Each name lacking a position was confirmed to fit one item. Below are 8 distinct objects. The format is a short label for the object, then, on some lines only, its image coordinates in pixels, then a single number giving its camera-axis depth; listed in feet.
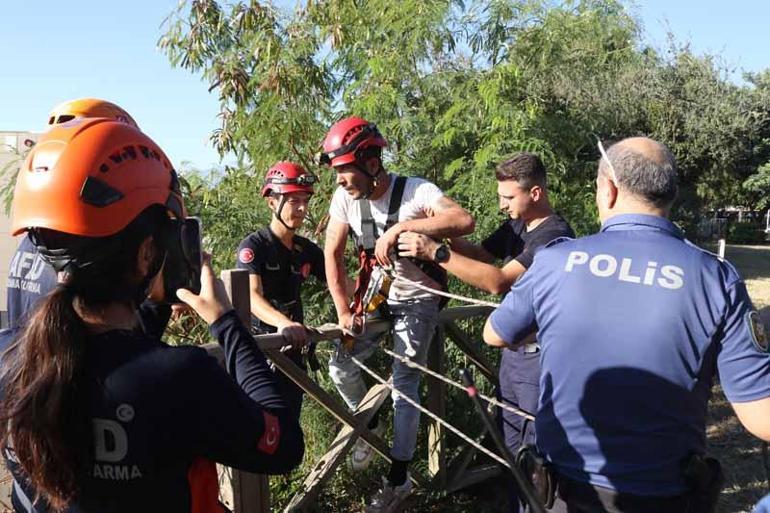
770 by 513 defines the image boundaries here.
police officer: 6.46
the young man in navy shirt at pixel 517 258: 11.60
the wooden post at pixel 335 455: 14.08
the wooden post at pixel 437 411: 16.76
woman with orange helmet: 4.67
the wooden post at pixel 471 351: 17.25
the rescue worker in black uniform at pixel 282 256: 13.67
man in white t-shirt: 12.88
